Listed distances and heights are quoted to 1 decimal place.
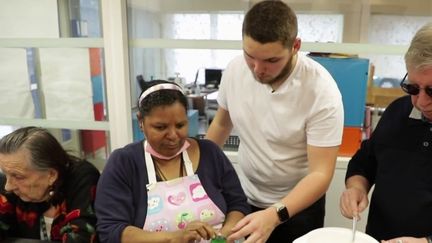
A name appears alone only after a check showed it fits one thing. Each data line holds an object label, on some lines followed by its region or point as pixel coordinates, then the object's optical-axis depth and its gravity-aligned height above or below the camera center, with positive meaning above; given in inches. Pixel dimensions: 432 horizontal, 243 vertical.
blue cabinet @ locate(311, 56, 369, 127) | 87.0 -7.6
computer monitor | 109.9 -8.3
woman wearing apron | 48.4 -18.8
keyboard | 99.6 -25.2
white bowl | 42.2 -21.4
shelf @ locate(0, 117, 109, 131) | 103.4 -20.7
